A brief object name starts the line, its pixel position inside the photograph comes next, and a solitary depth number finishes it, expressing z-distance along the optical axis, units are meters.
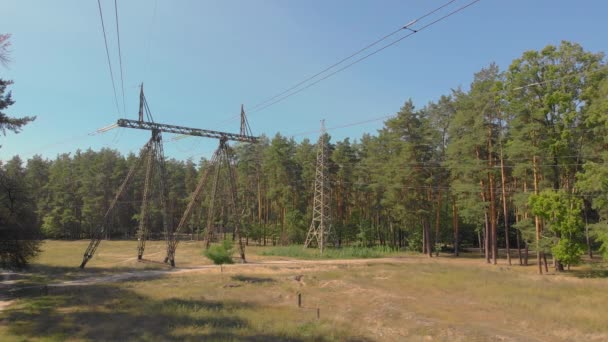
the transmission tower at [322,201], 48.34
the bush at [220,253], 28.97
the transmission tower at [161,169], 32.22
